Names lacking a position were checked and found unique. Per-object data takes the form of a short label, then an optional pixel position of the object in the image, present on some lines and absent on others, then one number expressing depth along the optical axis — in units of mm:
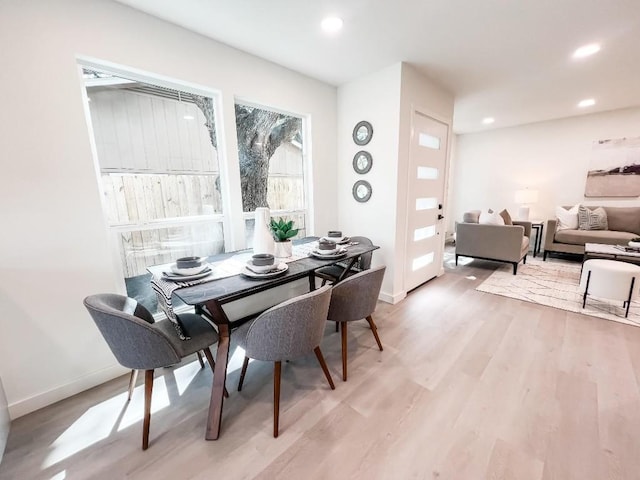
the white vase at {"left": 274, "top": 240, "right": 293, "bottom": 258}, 2109
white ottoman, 2643
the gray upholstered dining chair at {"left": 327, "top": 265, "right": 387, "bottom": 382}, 1859
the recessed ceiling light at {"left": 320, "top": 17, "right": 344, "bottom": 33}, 2012
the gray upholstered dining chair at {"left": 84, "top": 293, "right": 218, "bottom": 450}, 1281
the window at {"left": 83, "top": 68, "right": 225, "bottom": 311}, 1993
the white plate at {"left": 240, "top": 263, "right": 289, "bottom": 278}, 1662
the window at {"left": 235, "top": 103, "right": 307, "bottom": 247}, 2736
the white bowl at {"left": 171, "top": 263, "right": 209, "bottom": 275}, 1648
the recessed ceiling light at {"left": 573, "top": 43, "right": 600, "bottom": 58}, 2389
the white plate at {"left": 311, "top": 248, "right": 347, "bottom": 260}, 2080
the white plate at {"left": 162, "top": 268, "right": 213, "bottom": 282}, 1604
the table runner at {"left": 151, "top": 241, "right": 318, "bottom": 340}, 1536
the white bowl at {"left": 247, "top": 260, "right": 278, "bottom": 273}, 1684
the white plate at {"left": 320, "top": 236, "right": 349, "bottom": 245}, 2518
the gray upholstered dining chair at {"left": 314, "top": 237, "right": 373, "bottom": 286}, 2568
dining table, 1424
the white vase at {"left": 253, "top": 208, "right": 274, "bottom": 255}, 2006
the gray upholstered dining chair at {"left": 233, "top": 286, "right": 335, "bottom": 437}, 1419
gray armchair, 3988
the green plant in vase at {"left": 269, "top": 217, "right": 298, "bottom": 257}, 2088
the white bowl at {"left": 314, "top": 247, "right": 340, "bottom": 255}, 2109
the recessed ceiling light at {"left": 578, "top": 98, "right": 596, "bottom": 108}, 3904
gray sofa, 4172
